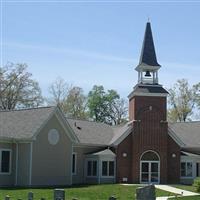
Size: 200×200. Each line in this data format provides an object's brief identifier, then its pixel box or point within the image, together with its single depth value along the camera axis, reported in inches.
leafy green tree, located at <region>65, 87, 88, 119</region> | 3118.4
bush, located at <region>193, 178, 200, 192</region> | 1445.6
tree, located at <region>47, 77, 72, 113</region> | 3078.2
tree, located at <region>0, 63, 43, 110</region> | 2802.7
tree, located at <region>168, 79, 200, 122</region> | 3061.0
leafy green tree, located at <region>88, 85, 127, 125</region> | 3405.5
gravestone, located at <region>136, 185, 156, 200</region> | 583.2
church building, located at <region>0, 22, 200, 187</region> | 1563.7
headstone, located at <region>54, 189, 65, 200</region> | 743.7
